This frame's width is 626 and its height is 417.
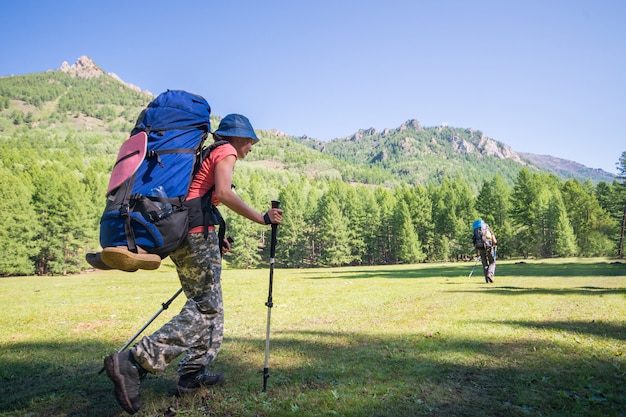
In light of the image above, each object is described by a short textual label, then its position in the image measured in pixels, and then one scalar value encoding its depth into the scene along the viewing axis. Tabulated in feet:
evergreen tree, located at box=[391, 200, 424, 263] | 243.40
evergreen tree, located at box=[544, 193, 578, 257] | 208.44
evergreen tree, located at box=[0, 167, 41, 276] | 164.45
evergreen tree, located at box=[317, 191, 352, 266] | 250.72
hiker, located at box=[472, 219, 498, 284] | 60.39
